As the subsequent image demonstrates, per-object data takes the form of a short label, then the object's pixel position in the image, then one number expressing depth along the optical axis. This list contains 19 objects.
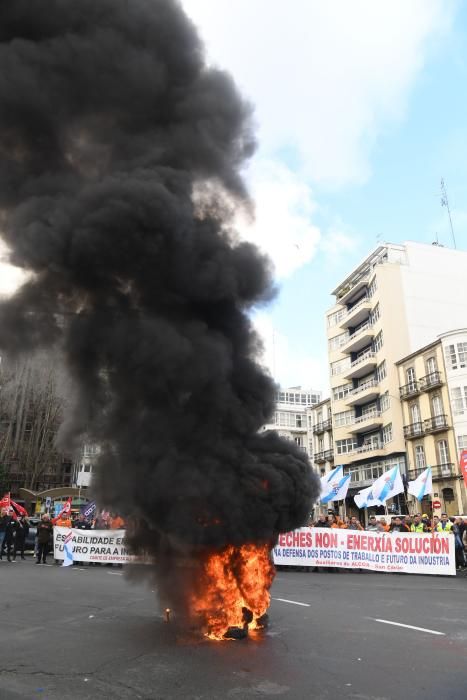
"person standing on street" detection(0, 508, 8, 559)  19.06
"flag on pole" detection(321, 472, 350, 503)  23.86
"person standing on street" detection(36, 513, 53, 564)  17.89
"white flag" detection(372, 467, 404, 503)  23.53
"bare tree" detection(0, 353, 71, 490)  45.56
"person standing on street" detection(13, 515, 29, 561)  19.22
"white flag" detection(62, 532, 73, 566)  17.88
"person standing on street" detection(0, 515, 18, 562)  18.28
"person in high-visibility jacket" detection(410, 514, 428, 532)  17.55
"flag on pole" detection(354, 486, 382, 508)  24.84
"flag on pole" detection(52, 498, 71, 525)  23.44
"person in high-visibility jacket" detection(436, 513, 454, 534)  17.42
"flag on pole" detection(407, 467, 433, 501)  23.33
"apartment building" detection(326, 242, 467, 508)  43.81
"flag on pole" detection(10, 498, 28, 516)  25.19
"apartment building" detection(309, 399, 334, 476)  53.56
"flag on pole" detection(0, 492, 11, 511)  23.39
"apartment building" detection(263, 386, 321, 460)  76.44
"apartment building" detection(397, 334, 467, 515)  35.78
